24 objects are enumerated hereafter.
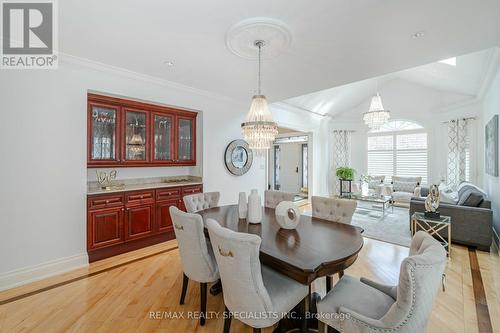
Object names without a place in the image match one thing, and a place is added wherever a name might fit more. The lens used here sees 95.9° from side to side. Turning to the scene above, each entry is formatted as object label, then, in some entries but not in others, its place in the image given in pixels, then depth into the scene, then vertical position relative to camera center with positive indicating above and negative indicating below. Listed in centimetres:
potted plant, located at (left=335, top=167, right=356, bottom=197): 741 -31
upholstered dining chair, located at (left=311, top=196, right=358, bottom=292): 241 -48
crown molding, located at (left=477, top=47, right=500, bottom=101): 330 +160
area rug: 391 -120
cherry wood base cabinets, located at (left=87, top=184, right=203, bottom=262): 297 -76
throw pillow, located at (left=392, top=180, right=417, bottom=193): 651 -57
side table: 310 -85
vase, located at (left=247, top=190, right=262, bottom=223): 223 -41
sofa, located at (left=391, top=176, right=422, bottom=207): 601 -62
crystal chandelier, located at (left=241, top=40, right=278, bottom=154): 240 +43
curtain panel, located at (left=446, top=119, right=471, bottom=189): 577 +40
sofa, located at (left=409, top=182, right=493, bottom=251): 326 -79
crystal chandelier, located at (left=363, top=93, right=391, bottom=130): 519 +119
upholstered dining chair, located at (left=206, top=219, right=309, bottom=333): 132 -73
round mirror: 460 +20
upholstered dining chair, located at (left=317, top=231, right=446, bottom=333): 109 -79
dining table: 139 -58
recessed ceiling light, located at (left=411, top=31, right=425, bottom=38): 222 +132
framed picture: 354 +34
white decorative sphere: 202 -43
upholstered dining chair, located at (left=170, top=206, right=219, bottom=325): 183 -71
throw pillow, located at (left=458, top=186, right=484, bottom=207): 346 -50
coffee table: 538 -79
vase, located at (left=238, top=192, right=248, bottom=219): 243 -43
